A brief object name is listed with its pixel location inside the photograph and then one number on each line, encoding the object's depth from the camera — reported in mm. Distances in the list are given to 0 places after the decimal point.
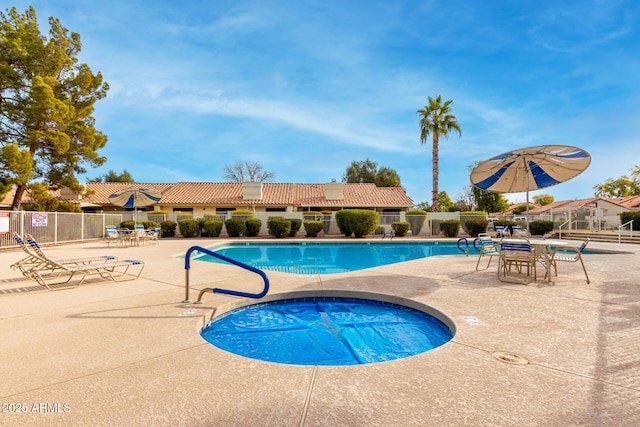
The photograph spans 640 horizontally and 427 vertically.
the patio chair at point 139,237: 15339
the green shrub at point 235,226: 21562
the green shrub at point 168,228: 21719
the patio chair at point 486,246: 8385
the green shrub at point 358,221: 21000
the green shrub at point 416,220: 23984
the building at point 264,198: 29203
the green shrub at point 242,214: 22781
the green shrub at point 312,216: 24016
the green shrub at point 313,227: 22094
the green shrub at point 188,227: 21250
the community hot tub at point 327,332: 3564
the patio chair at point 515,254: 6164
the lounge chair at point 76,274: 5756
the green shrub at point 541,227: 22844
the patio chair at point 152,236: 16570
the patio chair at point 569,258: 6131
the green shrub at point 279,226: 21000
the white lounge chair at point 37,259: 5578
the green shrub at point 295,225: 21911
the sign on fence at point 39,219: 14578
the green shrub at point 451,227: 22641
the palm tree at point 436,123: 26859
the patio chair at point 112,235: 15369
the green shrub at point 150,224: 21344
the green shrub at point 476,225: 22156
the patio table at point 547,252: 6145
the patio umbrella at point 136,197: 17703
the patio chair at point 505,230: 21883
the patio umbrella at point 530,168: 6617
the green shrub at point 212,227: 21531
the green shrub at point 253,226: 21781
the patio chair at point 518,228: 20334
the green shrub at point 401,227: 22641
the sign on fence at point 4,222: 12937
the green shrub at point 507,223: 23914
